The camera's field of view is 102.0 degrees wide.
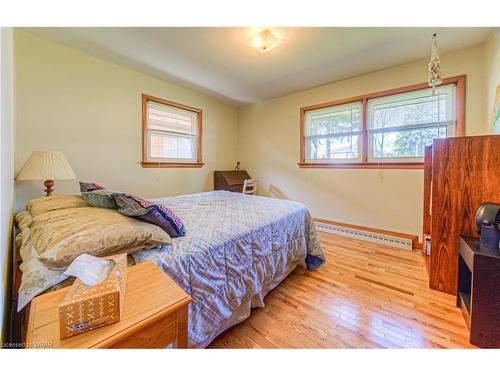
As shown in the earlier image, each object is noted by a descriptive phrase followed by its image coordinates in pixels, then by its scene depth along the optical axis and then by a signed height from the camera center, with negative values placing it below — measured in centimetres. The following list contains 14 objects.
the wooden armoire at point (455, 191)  141 -4
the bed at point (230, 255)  99 -44
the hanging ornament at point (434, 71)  175 +100
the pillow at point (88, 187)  169 -6
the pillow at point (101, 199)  128 -13
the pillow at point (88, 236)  76 -25
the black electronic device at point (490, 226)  118 -24
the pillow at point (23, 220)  133 -29
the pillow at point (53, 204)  139 -18
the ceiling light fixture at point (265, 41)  195 +143
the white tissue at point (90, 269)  59 -28
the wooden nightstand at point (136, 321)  48 -37
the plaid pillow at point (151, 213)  109 -18
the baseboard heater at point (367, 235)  260 -73
